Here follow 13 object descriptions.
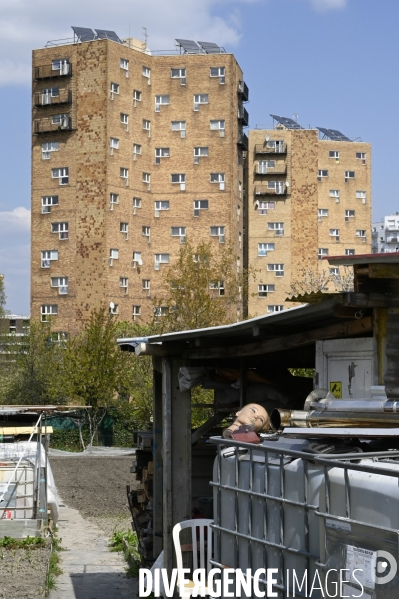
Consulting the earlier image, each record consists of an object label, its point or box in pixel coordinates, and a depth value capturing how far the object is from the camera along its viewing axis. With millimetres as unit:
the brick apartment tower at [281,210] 80938
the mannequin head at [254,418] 9055
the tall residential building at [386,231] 182000
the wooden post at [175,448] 12836
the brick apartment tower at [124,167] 65750
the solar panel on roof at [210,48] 71681
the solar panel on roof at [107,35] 68312
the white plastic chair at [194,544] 8133
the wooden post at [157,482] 14039
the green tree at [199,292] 46844
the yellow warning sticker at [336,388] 9549
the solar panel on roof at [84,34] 67562
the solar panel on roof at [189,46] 72000
